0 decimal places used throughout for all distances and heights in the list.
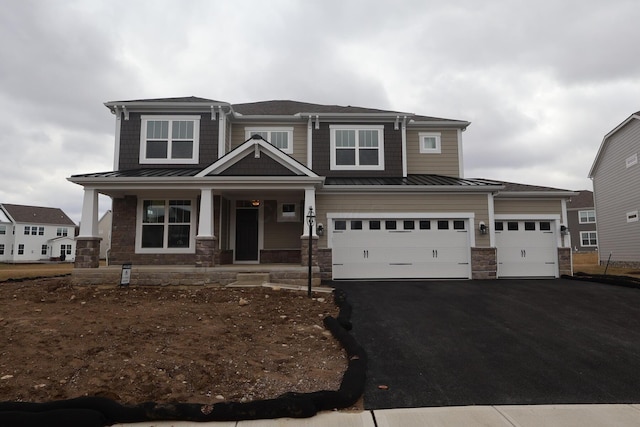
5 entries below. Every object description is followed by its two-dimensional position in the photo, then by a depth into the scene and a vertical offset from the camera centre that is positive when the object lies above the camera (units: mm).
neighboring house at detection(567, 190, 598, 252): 33469 +2092
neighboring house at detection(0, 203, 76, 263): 38312 +1037
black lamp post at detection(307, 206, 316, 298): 8488 +520
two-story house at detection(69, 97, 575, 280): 10812 +1448
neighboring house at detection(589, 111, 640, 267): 16562 +2703
